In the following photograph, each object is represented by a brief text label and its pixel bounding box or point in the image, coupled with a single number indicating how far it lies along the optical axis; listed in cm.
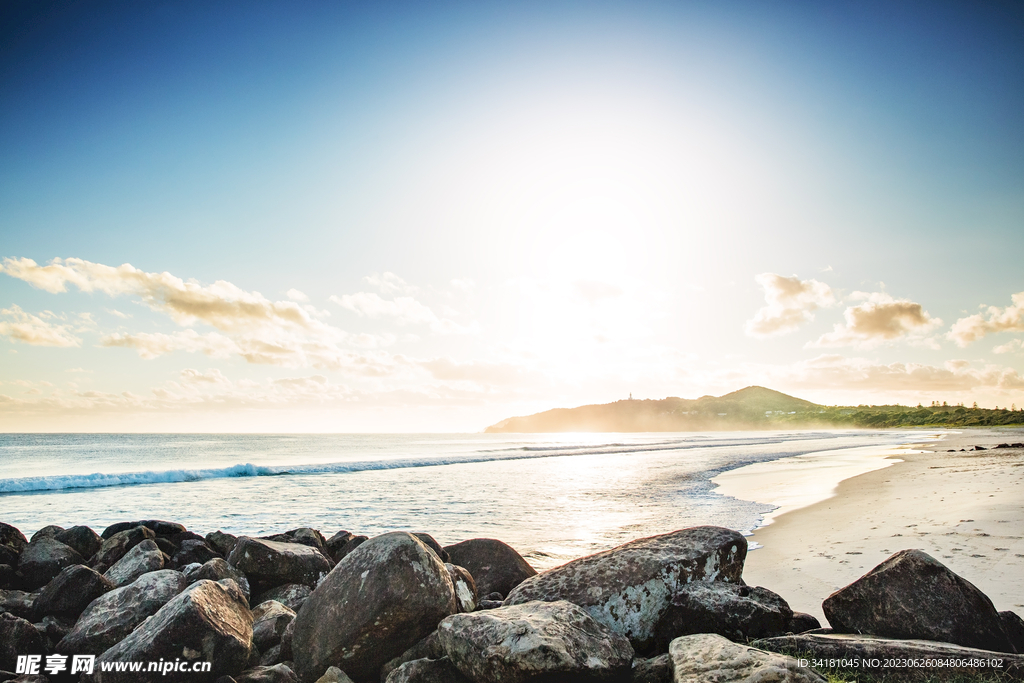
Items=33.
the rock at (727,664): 314
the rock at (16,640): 541
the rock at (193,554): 851
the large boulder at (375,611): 482
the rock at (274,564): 714
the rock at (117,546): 853
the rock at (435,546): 719
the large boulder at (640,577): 492
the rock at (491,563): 704
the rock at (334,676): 441
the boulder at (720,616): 478
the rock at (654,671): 391
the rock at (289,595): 702
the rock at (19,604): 690
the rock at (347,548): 872
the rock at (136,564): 769
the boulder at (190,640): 476
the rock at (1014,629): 434
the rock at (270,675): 468
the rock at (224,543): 911
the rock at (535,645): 371
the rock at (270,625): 563
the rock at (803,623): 498
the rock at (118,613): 559
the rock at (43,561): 816
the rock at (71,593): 663
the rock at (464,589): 555
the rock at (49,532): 902
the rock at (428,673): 416
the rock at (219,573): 682
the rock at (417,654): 471
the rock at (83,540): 905
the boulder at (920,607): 426
